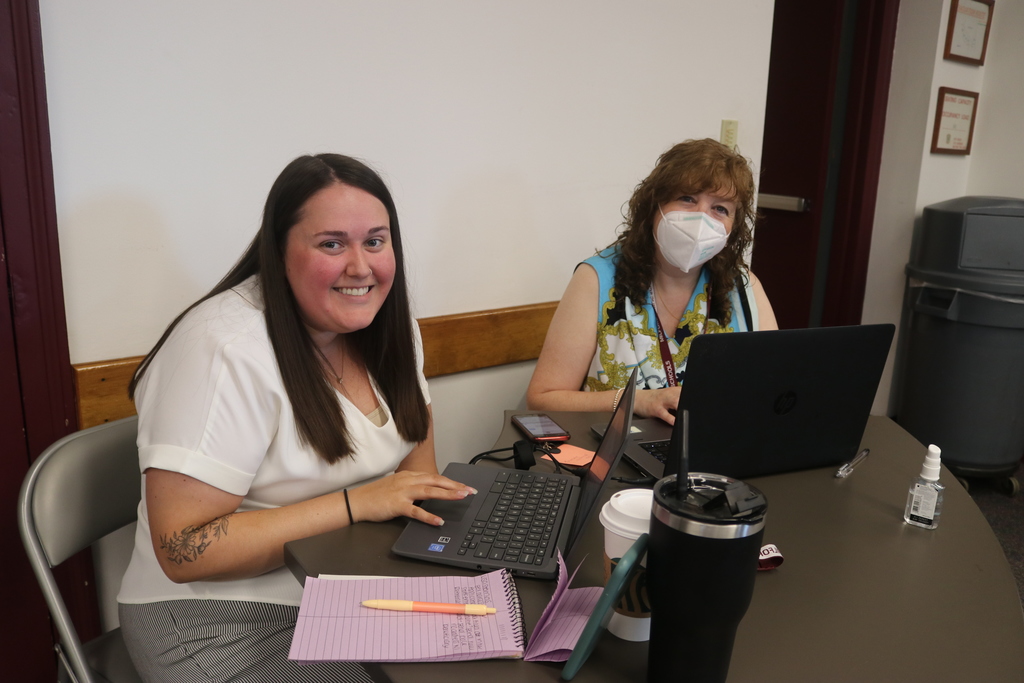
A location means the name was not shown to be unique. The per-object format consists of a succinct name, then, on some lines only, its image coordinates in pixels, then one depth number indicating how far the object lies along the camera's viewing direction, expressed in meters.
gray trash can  2.81
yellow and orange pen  0.81
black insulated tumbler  0.61
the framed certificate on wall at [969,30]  3.07
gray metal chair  1.15
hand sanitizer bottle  1.08
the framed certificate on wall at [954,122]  3.14
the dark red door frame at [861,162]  3.17
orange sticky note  1.30
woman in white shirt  1.05
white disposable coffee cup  0.76
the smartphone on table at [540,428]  1.40
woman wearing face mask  1.74
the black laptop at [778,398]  1.07
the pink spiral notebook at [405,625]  0.75
